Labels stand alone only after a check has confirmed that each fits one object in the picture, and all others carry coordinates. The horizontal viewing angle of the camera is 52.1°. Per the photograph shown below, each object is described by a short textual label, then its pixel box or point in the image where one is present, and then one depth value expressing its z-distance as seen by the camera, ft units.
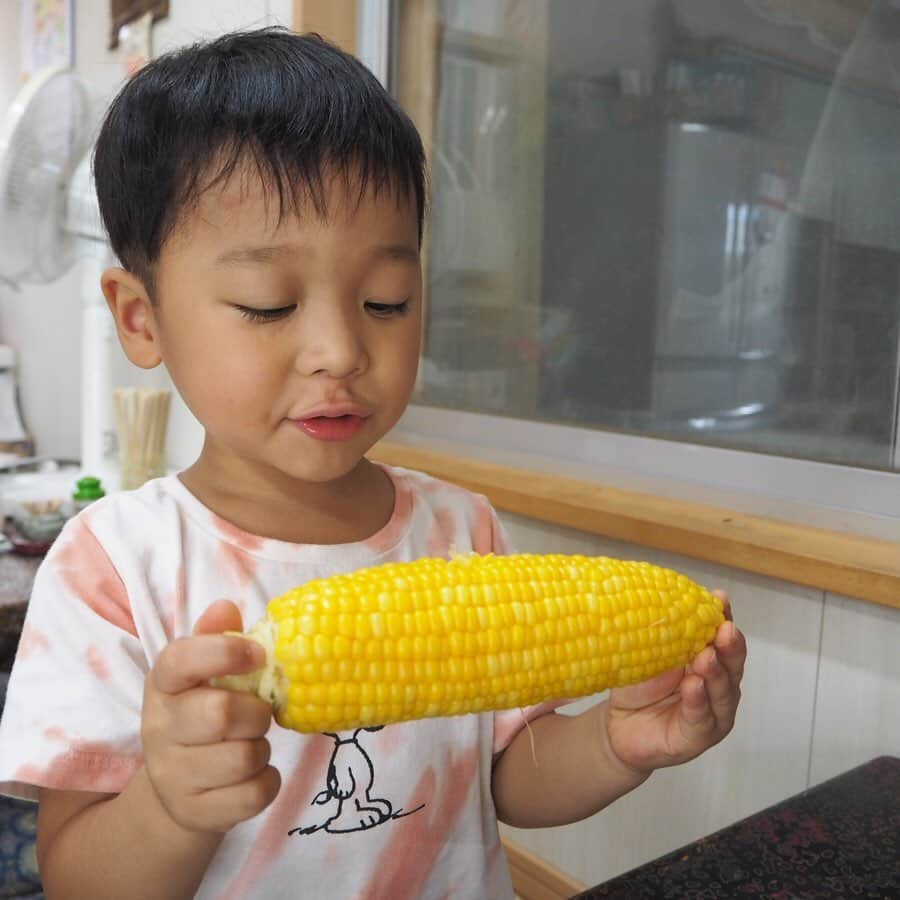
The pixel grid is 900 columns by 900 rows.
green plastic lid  5.93
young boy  2.40
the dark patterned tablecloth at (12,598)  4.15
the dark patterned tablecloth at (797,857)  2.44
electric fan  6.32
